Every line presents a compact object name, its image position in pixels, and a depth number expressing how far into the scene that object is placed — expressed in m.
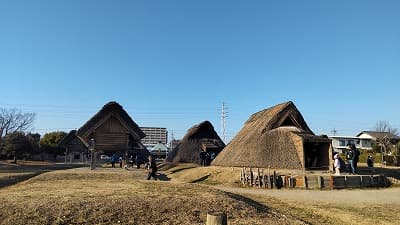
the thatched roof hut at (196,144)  45.59
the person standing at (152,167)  21.40
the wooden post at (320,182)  22.55
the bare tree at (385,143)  66.20
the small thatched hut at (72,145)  66.31
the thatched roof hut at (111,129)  31.53
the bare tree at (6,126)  73.34
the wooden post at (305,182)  22.67
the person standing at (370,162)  37.68
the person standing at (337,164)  25.25
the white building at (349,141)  96.00
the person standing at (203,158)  37.25
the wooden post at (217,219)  5.54
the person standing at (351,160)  26.15
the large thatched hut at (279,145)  26.81
